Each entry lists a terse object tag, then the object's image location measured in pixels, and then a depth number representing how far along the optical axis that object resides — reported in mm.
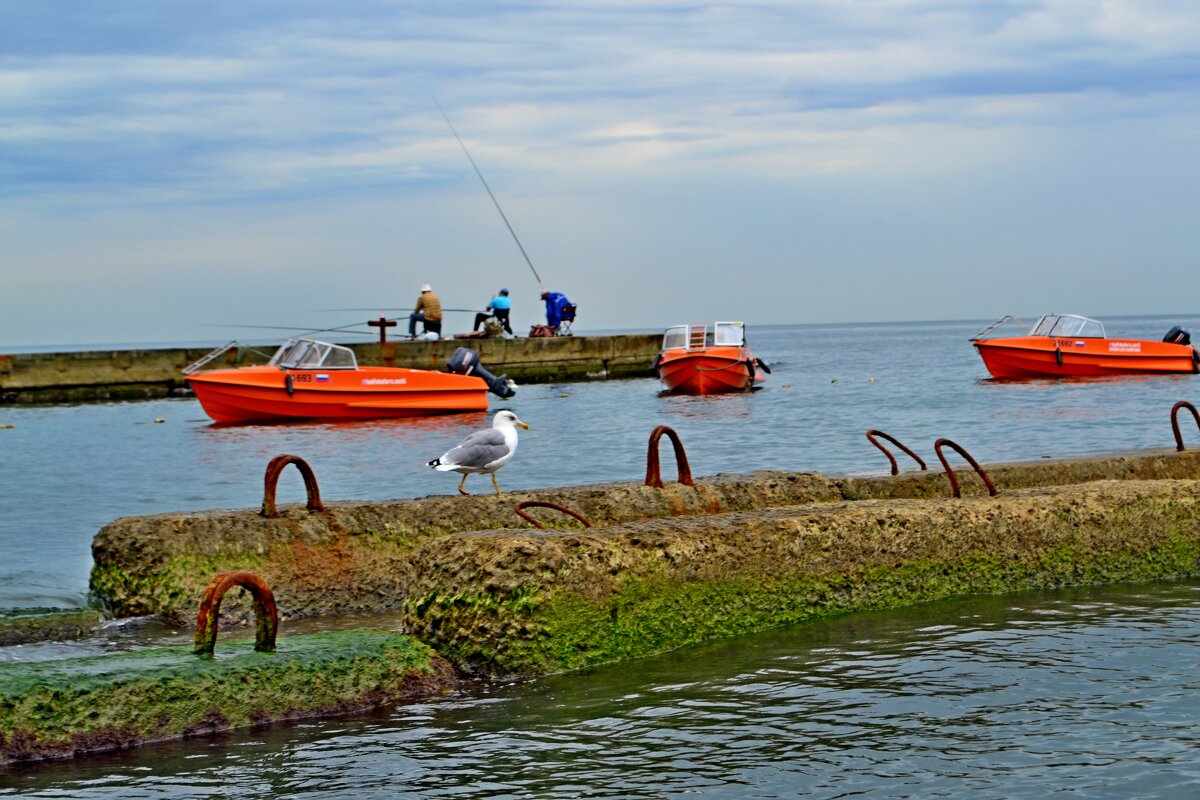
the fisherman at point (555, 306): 48250
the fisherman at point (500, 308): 45594
